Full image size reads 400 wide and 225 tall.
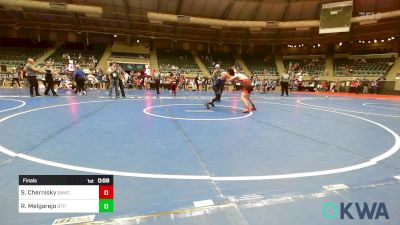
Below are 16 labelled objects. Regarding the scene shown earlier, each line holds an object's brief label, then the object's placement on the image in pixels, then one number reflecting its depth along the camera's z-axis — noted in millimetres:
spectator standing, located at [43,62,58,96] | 15000
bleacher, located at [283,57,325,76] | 38219
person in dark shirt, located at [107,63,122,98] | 14742
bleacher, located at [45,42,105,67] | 32184
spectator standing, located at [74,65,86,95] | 16609
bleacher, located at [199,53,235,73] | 40238
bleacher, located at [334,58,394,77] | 33719
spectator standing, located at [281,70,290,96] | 21891
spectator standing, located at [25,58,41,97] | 13508
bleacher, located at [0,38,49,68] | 30250
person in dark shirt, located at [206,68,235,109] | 11045
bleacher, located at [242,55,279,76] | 39303
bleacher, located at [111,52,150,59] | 36659
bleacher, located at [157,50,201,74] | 36719
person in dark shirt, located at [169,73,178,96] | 18409
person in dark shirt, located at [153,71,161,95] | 20016
